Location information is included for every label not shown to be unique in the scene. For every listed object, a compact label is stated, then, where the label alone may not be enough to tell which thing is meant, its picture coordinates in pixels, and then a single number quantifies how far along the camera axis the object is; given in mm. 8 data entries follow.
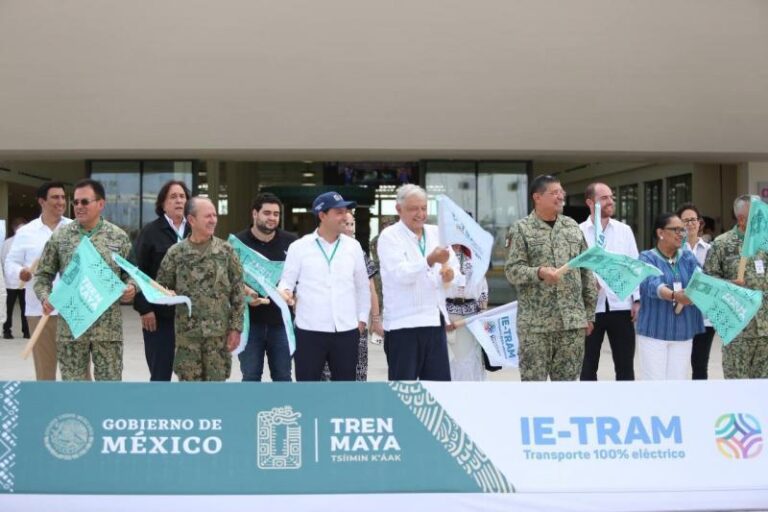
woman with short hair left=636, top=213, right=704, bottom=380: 7039
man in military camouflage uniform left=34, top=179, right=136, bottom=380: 6176
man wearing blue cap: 6457
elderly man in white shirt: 6277
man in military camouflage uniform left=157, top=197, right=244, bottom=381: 6227
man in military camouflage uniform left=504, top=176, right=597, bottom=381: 6367
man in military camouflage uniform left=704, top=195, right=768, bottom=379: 6920
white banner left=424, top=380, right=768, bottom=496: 5027
